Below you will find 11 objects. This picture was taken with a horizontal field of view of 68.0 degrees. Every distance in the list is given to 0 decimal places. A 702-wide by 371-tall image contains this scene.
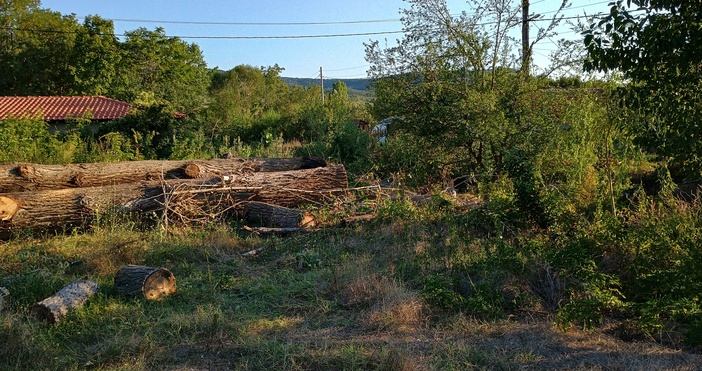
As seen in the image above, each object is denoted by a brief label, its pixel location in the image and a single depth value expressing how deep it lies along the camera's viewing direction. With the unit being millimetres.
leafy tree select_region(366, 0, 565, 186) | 9617
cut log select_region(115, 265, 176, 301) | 5168
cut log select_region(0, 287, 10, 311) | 4863
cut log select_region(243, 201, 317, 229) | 8414
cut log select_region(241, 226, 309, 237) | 8078
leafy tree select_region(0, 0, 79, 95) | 36312
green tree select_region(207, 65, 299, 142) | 21672
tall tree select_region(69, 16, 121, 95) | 34031
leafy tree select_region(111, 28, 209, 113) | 34219
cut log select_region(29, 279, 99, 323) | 4641
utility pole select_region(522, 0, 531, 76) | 10172
